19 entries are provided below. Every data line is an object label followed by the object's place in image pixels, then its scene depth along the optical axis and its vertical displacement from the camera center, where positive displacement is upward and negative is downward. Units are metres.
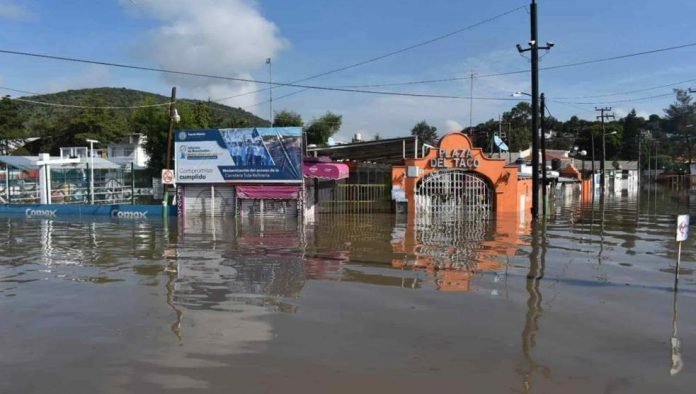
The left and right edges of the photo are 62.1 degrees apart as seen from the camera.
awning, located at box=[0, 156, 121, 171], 32.72 +1.32
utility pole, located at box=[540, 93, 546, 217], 27.20 +1.60
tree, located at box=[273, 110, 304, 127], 69.44 +8.11
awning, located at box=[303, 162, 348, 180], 26.22 +0.69
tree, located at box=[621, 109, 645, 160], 111.50 +9.92
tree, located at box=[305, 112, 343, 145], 70.26 +7.18
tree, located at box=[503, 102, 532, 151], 93.00 +12.17
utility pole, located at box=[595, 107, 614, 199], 66.31 +7.90
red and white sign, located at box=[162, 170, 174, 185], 25.90 +0.41
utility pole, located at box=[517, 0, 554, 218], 25.33 +3.84
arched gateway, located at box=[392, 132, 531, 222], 28.66 +0.15
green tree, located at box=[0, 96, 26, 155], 70.62 +7.76
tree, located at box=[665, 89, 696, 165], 101.34 +12.48
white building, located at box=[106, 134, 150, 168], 77.31 +4.99
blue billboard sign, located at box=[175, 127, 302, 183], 25.95 +1.40
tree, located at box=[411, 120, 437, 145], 98.24 +9.64
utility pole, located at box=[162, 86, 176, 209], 30.73 +3.76
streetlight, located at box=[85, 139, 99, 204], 30.08 -0.17
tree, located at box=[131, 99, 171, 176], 59.78 +5.51
